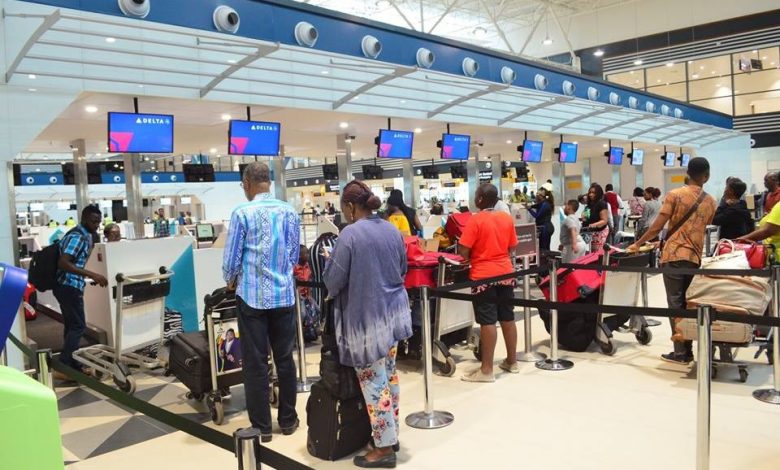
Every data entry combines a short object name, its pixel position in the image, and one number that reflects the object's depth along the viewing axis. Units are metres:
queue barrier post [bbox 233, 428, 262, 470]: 1.74
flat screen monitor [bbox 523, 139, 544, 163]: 15.45
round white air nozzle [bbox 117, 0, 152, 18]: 5.96
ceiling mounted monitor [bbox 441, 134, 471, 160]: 13.24
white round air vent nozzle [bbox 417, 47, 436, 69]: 9.15
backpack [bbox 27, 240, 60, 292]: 5.44
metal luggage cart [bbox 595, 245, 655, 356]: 5.88
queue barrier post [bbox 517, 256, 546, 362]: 5.79
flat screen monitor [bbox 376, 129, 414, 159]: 11.80
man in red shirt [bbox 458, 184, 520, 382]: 5.04
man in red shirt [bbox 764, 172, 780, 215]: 6.43
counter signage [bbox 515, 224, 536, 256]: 9.81
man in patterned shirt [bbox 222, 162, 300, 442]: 3.84
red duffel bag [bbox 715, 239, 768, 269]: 5.74
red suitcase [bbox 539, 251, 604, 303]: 5.95
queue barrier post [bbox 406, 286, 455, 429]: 4.15
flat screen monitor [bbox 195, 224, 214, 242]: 11.11
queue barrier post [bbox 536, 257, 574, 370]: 5.46
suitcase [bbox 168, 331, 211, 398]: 4.50
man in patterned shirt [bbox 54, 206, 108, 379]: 5.44
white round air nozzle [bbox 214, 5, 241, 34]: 6.79
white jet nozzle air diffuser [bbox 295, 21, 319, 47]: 7.62
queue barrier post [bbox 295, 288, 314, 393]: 5.17
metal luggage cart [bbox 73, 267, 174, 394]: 5.29
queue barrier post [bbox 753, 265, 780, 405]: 4.43
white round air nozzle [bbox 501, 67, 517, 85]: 10.79
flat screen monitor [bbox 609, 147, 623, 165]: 19.81
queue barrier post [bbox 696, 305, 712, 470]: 3.03
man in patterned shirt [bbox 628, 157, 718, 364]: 5.14
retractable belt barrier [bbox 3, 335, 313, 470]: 1.70
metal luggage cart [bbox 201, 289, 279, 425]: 4.40
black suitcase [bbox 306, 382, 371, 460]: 3.63
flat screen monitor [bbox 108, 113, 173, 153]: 7.87
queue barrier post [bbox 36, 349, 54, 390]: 2.72
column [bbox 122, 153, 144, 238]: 9.10
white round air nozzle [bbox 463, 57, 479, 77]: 10.02
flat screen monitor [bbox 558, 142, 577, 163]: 16.75
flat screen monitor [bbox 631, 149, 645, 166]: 20.89
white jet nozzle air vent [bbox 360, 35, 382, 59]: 8.39
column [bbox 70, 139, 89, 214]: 10.58
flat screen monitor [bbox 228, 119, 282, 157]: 9.40
